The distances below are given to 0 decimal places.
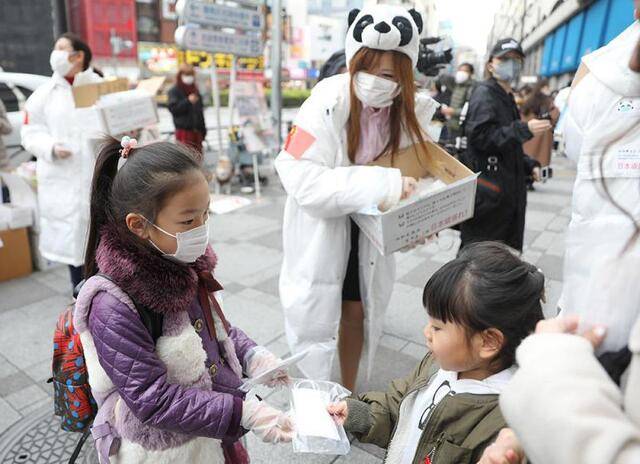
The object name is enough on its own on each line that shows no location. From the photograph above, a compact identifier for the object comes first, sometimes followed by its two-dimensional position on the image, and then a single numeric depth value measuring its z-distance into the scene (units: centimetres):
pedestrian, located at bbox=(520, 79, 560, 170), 609
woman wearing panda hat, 199
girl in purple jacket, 121
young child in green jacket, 112
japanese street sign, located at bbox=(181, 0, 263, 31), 651
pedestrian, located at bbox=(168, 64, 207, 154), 766
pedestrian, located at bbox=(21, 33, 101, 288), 337
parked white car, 505
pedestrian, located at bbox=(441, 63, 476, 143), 793
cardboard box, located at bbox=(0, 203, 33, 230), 419
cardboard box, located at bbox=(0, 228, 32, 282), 421
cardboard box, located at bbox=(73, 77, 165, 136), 341
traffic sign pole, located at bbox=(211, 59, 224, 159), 701
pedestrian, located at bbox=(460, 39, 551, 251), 309
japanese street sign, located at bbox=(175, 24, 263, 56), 650
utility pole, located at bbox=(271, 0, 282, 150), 827
